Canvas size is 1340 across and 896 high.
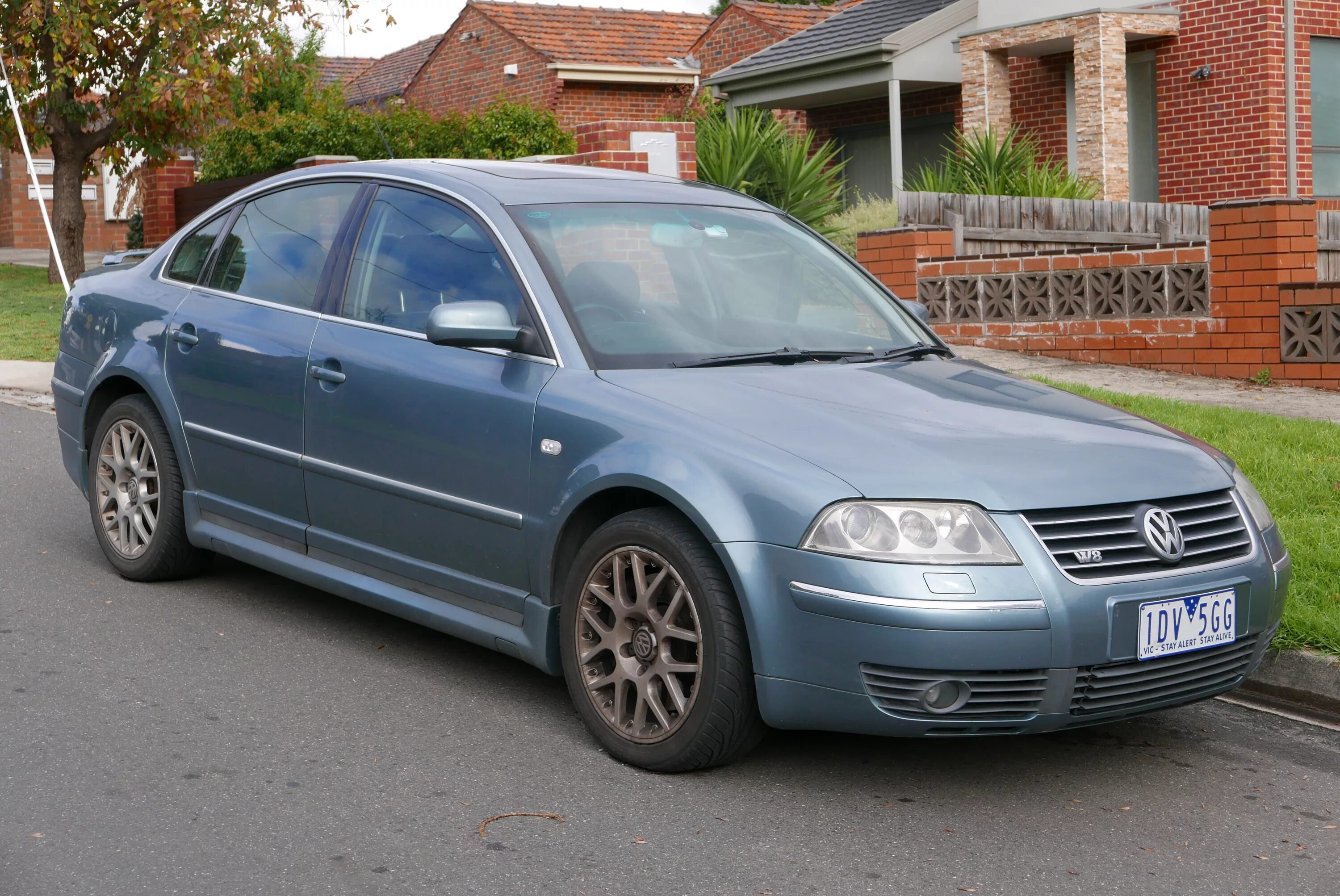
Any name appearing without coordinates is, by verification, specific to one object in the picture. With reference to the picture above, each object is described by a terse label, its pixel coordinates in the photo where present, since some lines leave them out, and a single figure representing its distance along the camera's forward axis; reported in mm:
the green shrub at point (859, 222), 15703
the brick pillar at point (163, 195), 25172
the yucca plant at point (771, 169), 15797
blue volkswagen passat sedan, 3730
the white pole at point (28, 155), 16922
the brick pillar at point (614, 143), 12094
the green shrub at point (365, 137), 23016
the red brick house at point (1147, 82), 17891
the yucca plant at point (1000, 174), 15789
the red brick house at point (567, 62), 29547
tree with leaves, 19438
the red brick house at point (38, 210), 36844
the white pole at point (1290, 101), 17625
